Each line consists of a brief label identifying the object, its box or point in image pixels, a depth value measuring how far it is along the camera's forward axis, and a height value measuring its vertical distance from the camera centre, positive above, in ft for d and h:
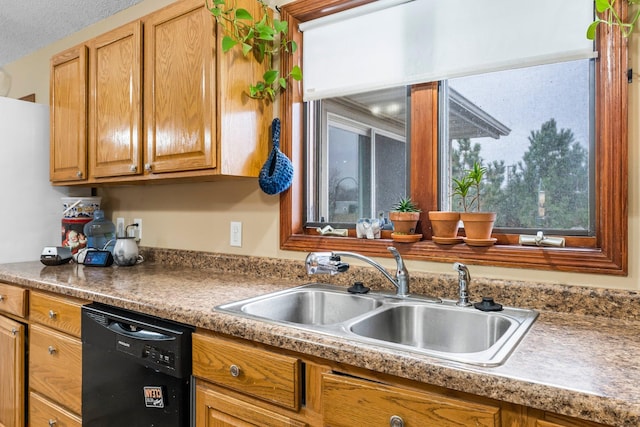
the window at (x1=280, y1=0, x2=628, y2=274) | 3.90 +0.34
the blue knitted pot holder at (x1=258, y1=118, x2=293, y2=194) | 5.81 +0.62
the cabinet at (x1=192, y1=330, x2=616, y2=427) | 2.64 -1.33
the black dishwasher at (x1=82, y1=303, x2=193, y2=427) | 4.10 -1.64
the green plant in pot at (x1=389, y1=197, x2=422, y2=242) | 5.07 -0.06
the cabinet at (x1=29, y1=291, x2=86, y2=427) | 5.34 -1.93
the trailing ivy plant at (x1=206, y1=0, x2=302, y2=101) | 5.44 +2.50
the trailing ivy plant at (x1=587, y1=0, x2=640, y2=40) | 3.76 +1.84
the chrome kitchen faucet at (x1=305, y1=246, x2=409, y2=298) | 4.68 -0.57
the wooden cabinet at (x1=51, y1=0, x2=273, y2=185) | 5.54 +1.69
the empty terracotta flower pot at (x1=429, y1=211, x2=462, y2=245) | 4.77 -0.12
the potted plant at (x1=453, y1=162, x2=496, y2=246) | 4.54 +0.03
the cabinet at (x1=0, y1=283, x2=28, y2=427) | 6.22 -2.08
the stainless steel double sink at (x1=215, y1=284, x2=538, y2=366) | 3.74 -1.04
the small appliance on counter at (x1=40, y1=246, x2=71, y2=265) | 7.25 -0.66
